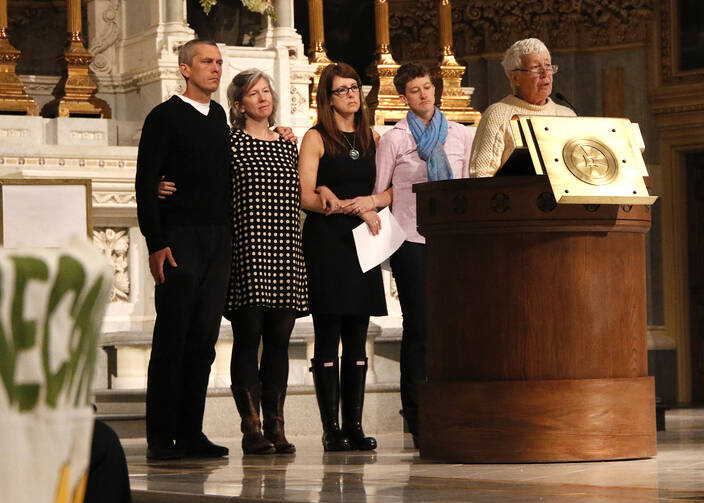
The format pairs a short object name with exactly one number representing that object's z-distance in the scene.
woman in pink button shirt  9.74
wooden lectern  7.70
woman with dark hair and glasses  9.54
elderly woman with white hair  8.42
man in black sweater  9.07
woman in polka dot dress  9.30
